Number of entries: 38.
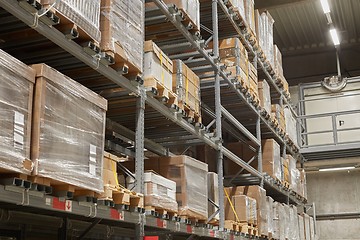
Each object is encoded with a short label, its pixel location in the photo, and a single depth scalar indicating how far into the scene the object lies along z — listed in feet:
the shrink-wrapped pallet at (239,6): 30.68
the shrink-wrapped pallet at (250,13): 33.63
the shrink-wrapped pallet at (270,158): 36.70
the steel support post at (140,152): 17.66
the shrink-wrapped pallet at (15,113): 11.39
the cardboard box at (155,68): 19.47
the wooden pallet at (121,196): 15.60
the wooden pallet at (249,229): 29.29
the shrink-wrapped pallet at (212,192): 26.09
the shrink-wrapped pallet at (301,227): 42.62
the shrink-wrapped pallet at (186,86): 22.49
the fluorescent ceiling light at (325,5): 43.98
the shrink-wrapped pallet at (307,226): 44.33
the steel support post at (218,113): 26.19
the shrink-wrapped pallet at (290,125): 44.13
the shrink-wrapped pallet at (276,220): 34.89
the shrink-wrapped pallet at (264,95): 36.17
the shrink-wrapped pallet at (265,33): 36.83
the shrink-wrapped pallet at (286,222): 37.11
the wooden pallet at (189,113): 22.34
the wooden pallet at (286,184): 39.22
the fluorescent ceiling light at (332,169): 54.44
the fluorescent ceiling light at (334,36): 51.78
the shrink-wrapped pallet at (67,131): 12.43
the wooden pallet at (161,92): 19.34
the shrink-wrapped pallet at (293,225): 38.83
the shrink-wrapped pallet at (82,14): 13.84
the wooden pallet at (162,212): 18.33
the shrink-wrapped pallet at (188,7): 21.68
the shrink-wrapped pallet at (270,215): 33.30
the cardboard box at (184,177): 21.20
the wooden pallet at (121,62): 16.17
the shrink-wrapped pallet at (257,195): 31.76
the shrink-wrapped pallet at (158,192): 18.44
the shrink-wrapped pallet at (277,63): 41.01
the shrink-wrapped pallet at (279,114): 40.50
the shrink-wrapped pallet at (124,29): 16.29
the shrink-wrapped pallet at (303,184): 45.92
